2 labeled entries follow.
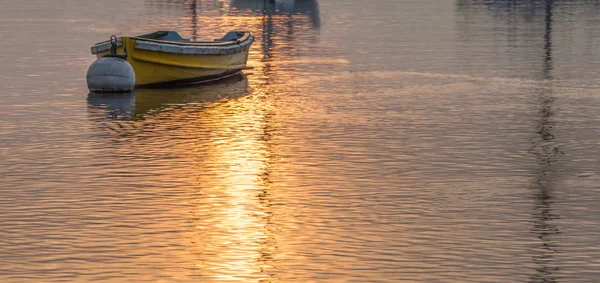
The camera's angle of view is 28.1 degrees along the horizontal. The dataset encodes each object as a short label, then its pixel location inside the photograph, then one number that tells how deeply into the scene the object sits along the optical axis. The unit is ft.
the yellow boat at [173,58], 133.08
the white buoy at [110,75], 129.38
